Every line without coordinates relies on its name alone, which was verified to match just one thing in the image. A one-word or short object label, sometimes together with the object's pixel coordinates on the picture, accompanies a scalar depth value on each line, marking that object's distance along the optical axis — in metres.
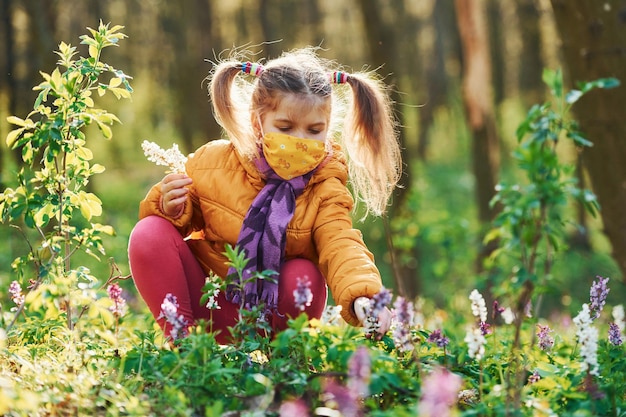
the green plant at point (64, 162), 2.87
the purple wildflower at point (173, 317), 2.50
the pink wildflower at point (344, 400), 1.95
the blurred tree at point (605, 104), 4.58
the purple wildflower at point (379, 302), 2.44
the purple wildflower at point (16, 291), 3.02
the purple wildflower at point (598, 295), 2.86
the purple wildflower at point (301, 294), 2.45
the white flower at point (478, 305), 2.51
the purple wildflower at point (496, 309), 2.82
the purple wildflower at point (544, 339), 3.20
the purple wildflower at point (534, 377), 2.76
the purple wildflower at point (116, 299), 2.70
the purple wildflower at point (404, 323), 2.35
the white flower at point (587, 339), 2.37
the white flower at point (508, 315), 2.88
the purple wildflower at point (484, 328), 2.81
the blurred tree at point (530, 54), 16.95
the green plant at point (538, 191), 2.19
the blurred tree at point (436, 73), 17.03
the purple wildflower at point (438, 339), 2.74
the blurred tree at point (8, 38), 8.45
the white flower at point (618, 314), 2.62
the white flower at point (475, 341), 2.34
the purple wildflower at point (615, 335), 3.01
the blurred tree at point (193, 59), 9.61
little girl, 3.32
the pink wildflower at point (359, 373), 2.01
